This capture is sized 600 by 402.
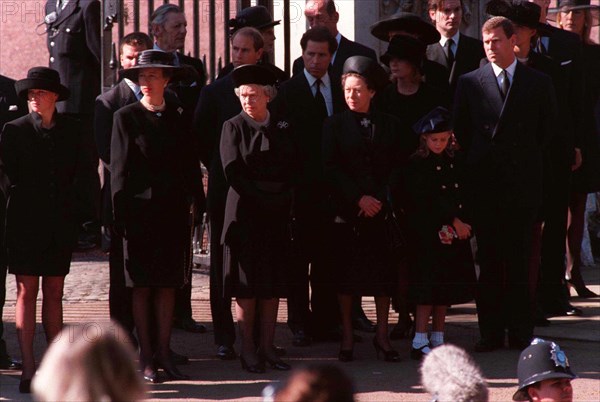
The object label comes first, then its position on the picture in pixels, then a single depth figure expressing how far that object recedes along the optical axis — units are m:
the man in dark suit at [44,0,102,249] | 24.67
